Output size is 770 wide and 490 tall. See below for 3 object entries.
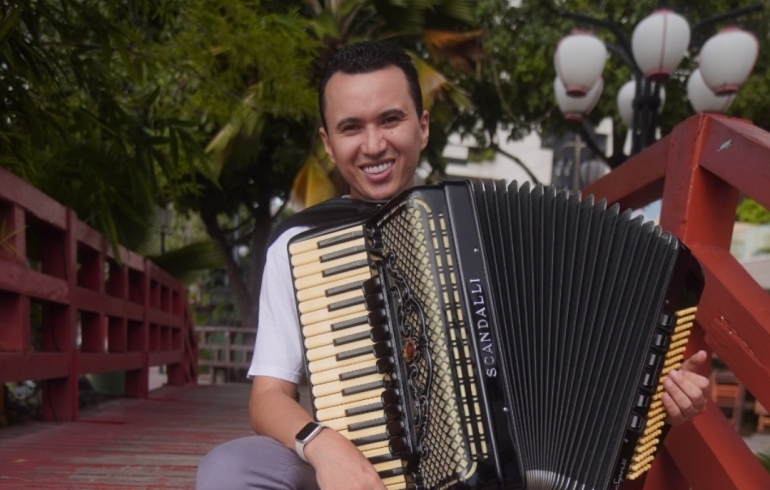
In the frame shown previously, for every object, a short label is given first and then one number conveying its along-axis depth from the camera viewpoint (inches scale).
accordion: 63.2
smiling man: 65.4
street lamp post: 220.5
